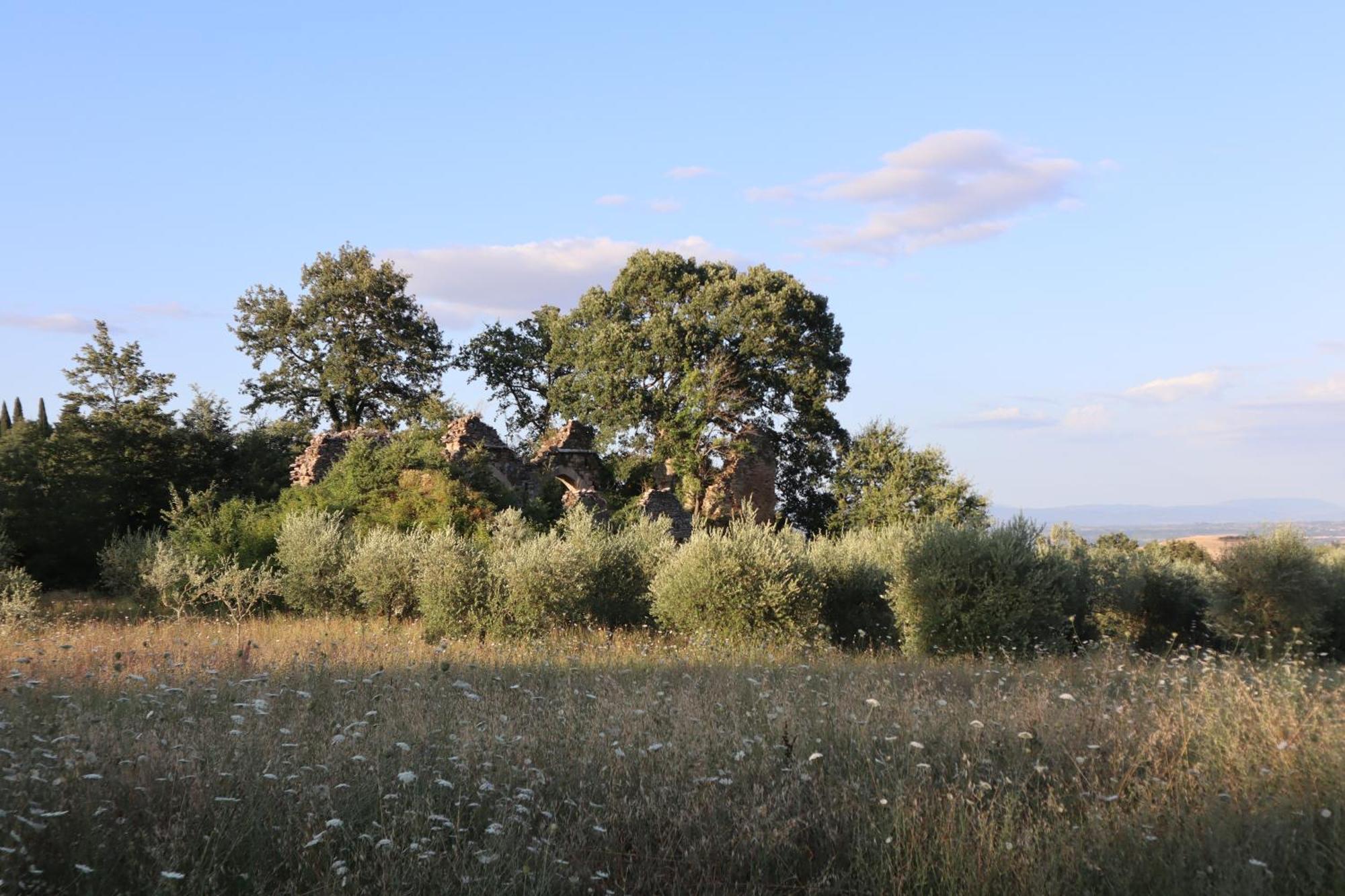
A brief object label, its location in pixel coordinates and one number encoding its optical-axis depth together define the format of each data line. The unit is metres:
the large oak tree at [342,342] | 38.56
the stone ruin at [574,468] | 26.08
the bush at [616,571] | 15.20
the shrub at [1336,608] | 18.64
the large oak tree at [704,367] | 36.09
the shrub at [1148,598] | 18.47
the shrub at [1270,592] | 17.30
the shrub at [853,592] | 15.34
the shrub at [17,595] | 14.08
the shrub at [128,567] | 18.20
